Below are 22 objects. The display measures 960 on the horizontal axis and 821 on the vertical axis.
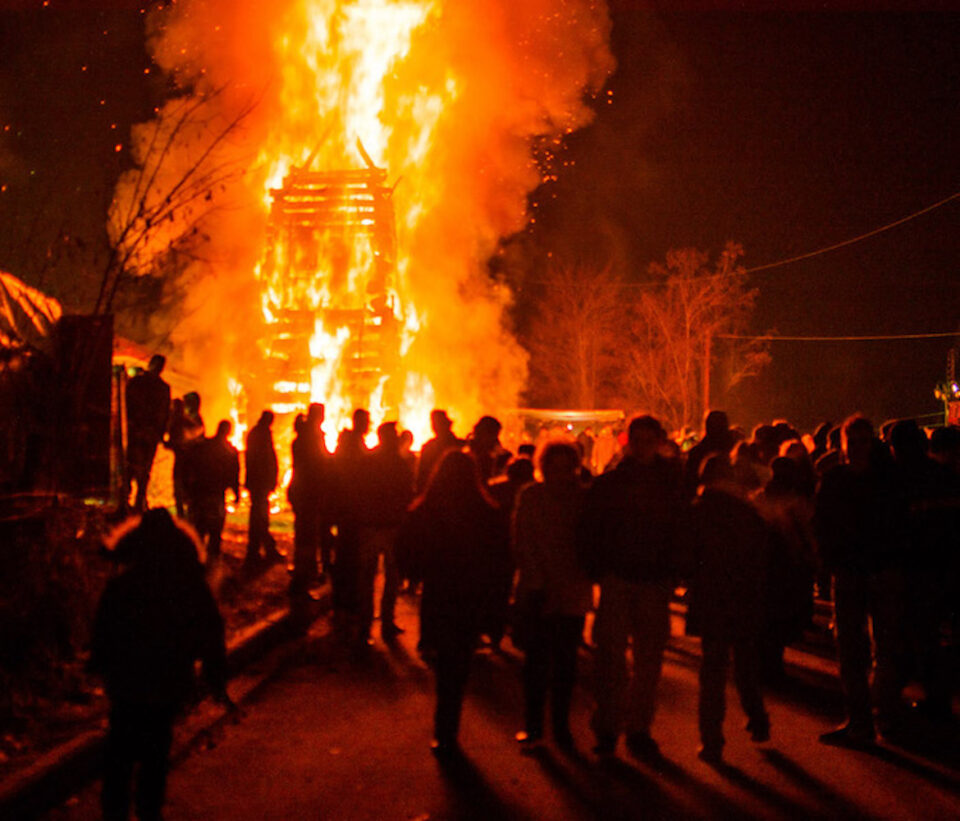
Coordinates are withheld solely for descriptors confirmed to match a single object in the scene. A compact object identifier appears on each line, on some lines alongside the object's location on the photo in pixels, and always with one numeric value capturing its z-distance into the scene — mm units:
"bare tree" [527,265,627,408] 53719
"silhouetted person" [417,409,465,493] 10898
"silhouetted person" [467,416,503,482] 9625
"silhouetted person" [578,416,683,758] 6020
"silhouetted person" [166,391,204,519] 12180
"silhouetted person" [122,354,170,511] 12445
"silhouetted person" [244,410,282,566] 12672
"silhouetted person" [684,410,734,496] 9305
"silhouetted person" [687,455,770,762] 6133
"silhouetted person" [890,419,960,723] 6969
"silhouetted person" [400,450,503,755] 6246
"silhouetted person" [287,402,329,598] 11641
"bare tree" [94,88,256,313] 23125
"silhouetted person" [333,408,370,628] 9773
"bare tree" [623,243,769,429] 48531
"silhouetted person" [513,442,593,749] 6281
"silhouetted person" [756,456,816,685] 7562
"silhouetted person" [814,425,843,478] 9570
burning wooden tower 22500
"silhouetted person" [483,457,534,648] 8219
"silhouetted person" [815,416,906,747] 6461
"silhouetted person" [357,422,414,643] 9633
